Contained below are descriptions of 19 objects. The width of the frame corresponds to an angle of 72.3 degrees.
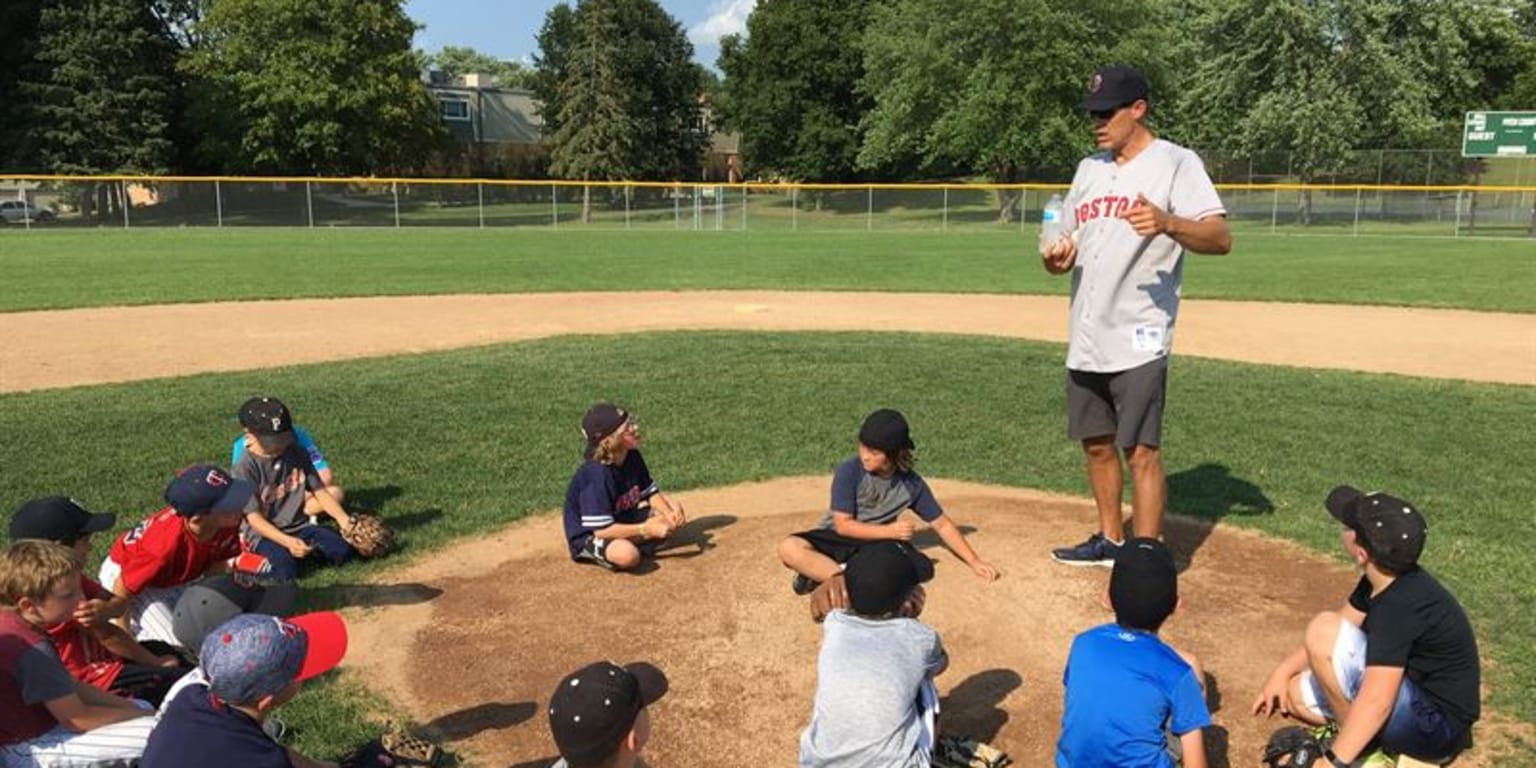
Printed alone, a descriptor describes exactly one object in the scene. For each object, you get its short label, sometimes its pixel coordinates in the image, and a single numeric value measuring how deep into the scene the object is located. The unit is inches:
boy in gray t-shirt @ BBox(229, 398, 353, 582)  213.5
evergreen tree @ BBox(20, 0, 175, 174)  1712.6
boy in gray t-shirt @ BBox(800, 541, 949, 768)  119.6
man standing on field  192.1
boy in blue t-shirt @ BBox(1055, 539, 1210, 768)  118.6
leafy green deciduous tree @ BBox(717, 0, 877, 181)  2429.9
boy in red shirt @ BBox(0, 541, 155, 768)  126.7
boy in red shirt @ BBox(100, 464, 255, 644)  170.1
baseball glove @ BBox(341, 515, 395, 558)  226.1
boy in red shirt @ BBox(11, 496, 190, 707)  147.4
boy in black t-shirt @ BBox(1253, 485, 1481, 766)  128.6
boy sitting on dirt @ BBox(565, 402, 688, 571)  218.8
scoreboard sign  1258.6
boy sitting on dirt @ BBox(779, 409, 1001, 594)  198.8
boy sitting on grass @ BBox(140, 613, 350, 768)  104.7
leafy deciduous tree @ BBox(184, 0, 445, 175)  1903.3
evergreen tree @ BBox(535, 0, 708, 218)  2186.3
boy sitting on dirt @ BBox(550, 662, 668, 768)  97.8
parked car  1328.7
